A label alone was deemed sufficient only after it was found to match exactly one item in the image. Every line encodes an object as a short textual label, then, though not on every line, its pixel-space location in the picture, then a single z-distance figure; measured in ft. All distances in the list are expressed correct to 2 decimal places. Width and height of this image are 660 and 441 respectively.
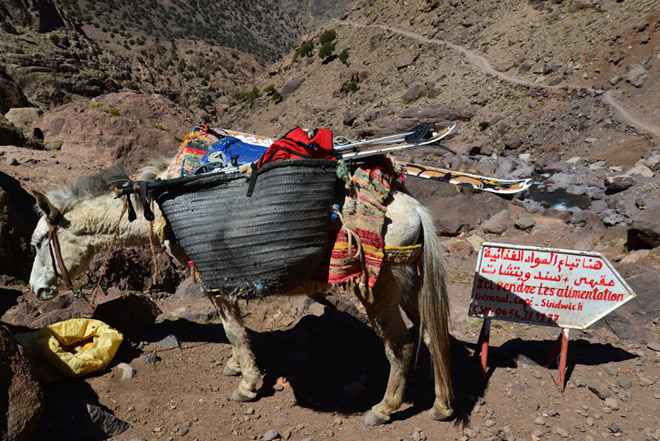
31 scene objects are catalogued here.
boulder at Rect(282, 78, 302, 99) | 112.89
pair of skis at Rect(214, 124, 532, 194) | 9.34
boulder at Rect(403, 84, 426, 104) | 84.02
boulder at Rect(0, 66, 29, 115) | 38.93
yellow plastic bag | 11.43
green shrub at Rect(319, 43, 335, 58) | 120.26
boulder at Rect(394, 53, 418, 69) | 101.25
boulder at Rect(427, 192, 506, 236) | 30.32
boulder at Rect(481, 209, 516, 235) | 29.45
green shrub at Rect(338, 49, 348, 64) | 113.50
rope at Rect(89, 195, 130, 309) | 10.52
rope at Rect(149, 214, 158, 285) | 10.73
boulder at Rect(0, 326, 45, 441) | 8.06
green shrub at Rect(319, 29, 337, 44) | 127.85
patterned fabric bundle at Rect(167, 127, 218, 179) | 11.10
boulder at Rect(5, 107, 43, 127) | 35.34
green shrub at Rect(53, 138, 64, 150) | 29.58
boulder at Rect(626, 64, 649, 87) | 58.70
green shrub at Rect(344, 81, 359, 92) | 99.29
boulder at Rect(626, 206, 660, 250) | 19.54
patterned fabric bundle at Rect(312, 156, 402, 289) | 9.36
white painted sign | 11.87
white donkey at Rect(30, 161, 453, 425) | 10.37
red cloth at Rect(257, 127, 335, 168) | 9.30
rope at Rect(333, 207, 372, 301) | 9.18
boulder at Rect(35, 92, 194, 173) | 29.17
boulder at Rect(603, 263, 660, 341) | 13.78
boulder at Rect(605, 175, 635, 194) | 36.94
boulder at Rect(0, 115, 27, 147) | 28.32
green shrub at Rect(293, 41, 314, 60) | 126.82
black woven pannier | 8.93
